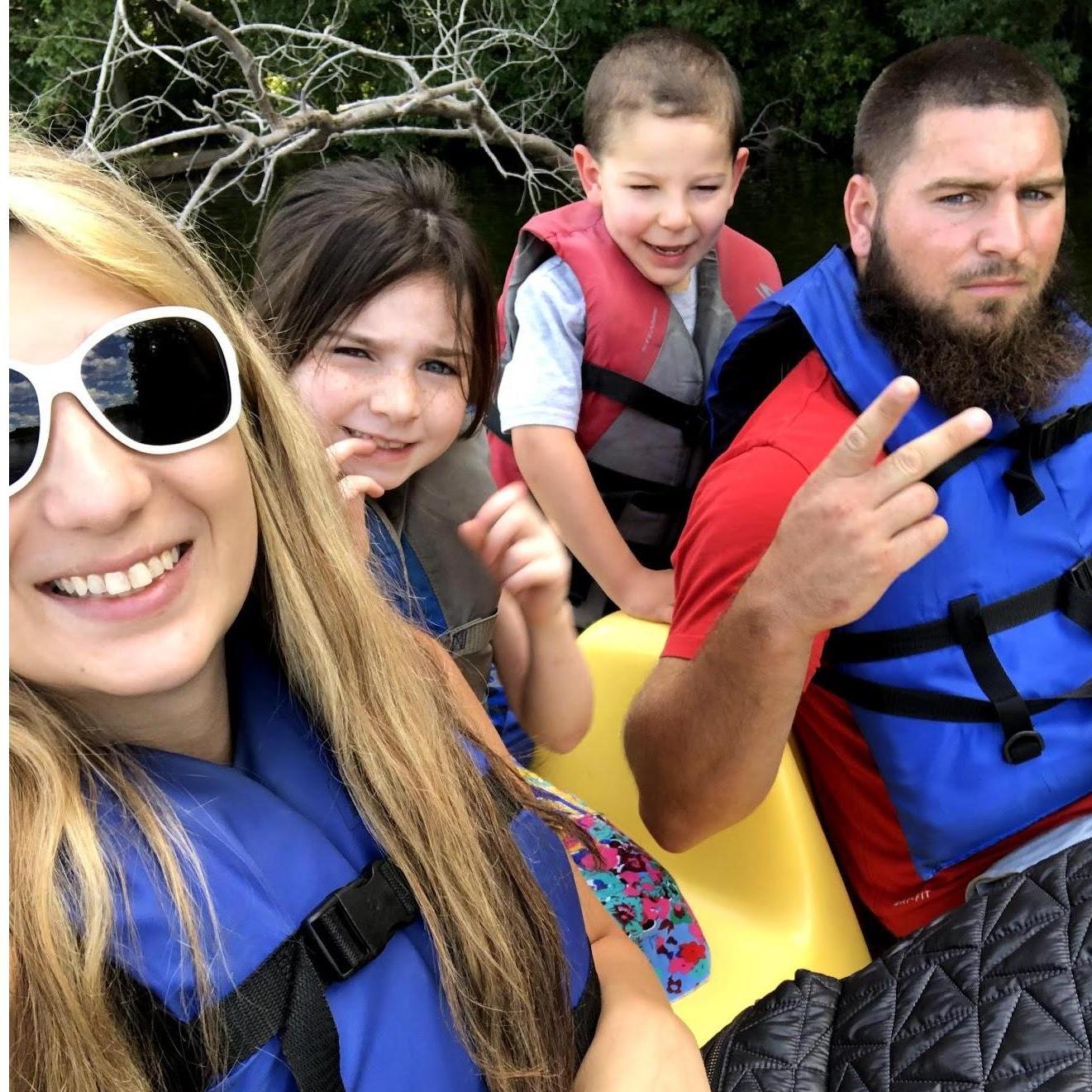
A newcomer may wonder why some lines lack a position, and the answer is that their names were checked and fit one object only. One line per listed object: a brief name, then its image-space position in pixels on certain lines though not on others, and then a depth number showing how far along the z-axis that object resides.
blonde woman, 0.76
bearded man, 1.31
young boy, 2.27
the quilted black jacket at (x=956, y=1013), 0.99
